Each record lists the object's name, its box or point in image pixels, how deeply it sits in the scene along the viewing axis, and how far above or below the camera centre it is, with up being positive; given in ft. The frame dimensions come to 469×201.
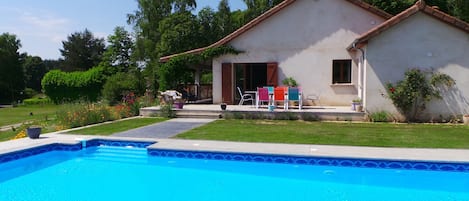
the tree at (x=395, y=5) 82.48 +19.03
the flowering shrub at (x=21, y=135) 33.17 -3.97
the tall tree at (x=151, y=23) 113.29 +21.02
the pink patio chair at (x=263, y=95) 48.24 -0.51
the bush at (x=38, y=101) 126.11 -3.31
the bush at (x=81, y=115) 40.78 -2.65
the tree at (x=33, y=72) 226.58 +12.71
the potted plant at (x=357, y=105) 44.55 -1.75
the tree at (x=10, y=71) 169.17 +9.89
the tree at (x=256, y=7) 106.93 +24.77
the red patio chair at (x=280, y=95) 47.60 -0.51
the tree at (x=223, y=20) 117.70 +22.62
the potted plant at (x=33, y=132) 31.73 -3.46
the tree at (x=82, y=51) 178.91 +19.92
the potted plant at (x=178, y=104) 50.88 -1.74
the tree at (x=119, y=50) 138.51 +15.69
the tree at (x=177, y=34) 103.09 +16.10
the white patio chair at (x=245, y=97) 53.89 -0.99
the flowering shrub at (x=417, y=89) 41.22 +0.18
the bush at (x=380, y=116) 42.65 -2.97
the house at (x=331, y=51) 42.11 +5.36
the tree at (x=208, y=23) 113.19 +21.23
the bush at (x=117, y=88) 75.46 +0.71
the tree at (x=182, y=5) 115.85 +27.27
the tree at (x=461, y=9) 78.95 +17.53
